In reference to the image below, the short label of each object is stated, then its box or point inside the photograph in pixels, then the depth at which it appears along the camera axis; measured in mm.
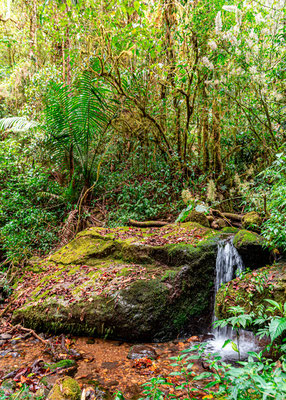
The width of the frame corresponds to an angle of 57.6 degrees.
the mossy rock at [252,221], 4414
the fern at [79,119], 6086
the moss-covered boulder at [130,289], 3580
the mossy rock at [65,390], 2095
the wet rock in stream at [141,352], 3074
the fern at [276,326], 1576
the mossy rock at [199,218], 5270
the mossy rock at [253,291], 3049
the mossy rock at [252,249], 3945
